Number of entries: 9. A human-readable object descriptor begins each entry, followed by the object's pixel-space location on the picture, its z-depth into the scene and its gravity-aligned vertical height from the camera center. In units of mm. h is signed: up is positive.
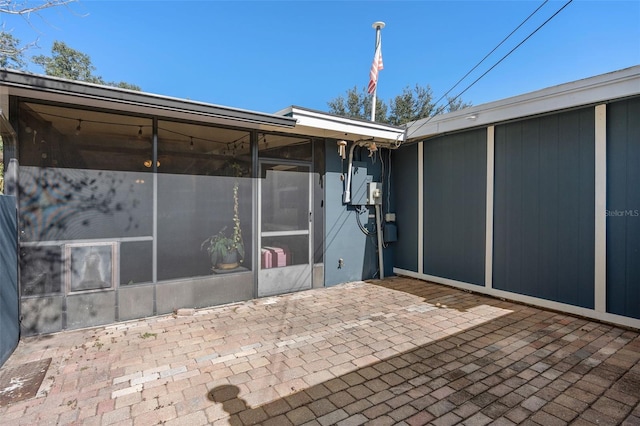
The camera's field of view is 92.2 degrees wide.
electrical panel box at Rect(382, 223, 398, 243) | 5855 -387
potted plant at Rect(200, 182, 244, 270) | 4117 -478
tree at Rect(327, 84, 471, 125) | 17453 +6365
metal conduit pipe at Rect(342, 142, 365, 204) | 5297 +508
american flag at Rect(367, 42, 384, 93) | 6336 +3017
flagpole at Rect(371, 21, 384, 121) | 6350 +3722
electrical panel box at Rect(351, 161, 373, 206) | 5430 +518
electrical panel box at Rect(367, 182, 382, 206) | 5551 +340
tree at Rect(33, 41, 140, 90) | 18828 +9524
